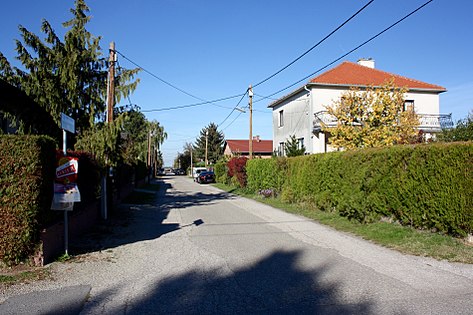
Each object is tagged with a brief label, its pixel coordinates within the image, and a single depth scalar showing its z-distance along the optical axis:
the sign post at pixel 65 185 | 7.49
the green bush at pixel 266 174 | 20.58
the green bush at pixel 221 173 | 39.33
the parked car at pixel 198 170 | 57.28
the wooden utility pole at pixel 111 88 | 13.86
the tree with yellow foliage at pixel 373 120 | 20.69
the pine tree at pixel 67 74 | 13.27
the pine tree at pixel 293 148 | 26.97
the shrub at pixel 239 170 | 29.70
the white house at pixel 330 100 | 28.47
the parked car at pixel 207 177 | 47.09
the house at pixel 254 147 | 60.13
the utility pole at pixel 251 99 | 27.80
